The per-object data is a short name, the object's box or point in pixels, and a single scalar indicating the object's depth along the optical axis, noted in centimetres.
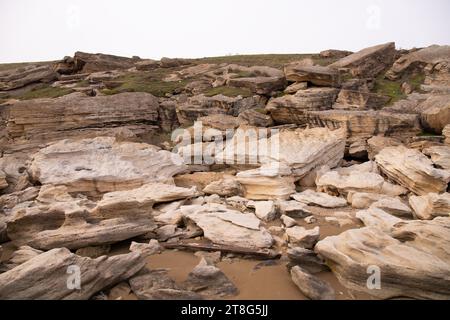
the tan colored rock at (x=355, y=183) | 1024
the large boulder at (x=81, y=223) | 707
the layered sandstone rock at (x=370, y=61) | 2102
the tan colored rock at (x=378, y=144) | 1302
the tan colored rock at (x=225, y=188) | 1095
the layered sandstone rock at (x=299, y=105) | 1614
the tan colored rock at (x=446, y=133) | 1252
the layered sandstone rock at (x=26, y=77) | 3096
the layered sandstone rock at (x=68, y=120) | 1545
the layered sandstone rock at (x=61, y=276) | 495
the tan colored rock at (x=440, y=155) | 1052
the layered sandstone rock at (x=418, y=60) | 2002
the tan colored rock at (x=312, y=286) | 532
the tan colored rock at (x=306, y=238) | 683
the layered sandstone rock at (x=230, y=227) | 720
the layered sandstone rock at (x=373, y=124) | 1402
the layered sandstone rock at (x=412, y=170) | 949
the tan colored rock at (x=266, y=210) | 878
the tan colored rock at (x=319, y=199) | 975
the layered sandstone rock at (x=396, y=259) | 521
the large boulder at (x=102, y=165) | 1114
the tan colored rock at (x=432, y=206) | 793
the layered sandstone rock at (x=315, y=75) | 1816
